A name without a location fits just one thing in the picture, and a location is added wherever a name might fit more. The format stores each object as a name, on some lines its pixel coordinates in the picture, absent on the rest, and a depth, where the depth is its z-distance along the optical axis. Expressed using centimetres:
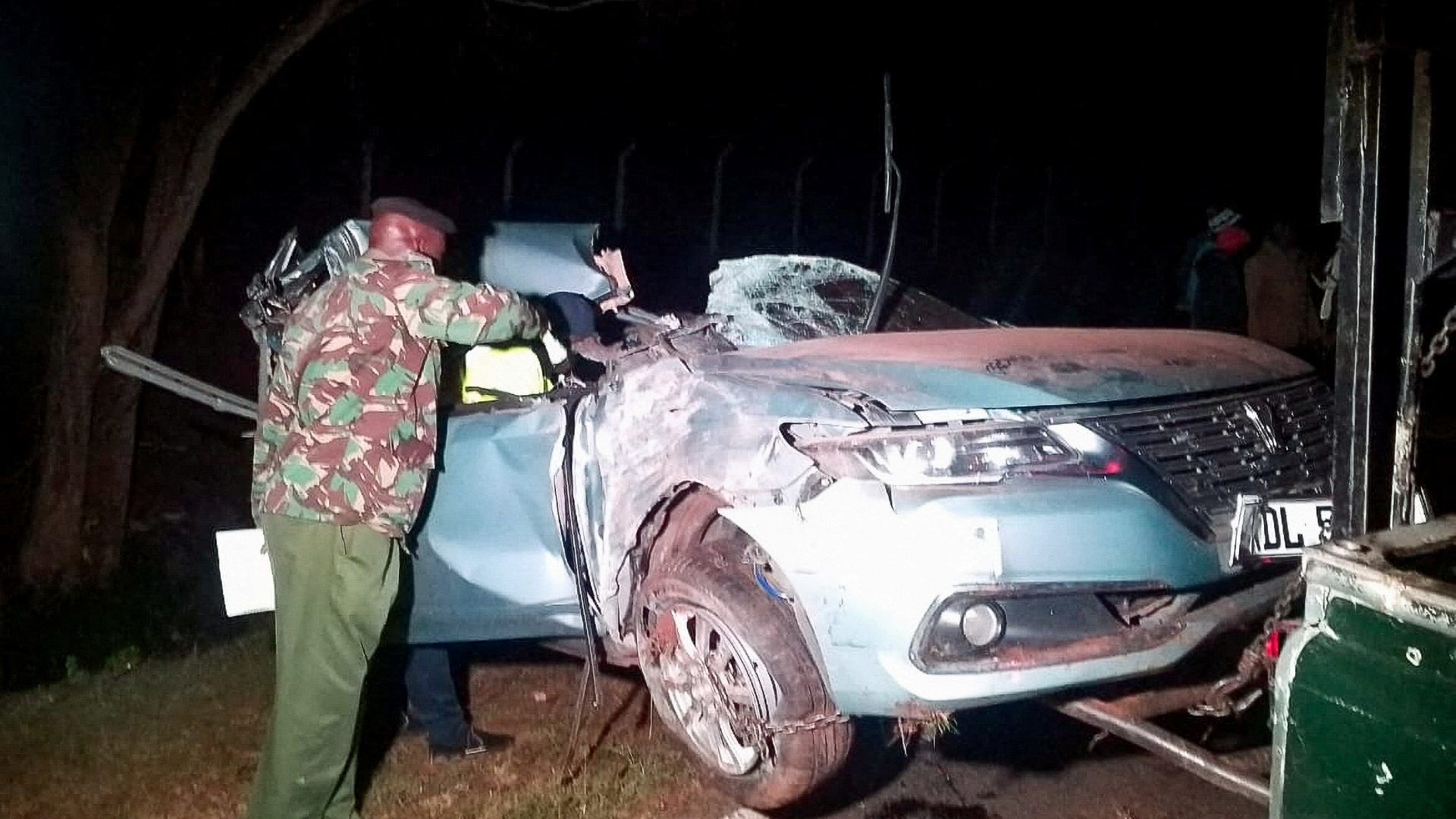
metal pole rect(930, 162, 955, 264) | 1205
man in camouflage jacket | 335
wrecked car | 282
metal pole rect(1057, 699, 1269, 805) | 257
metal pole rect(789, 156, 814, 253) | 1067
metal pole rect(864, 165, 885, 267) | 1142
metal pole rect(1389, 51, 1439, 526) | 227
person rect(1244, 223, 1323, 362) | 682
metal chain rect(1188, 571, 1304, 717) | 256
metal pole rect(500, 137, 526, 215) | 801
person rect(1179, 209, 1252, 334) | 679
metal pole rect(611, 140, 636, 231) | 892
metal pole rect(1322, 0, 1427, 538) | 222
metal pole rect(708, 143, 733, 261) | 991
